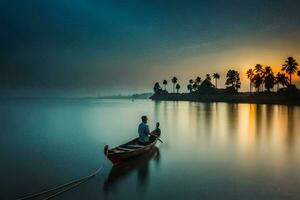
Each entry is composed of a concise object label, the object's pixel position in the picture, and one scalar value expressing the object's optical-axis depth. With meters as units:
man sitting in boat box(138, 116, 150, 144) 18.36
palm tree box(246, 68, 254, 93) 150.79
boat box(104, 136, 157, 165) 14.89
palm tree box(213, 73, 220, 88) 179.00
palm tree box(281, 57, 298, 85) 113.12
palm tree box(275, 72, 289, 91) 122.75
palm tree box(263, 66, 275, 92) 128.12
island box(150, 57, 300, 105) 112.56
